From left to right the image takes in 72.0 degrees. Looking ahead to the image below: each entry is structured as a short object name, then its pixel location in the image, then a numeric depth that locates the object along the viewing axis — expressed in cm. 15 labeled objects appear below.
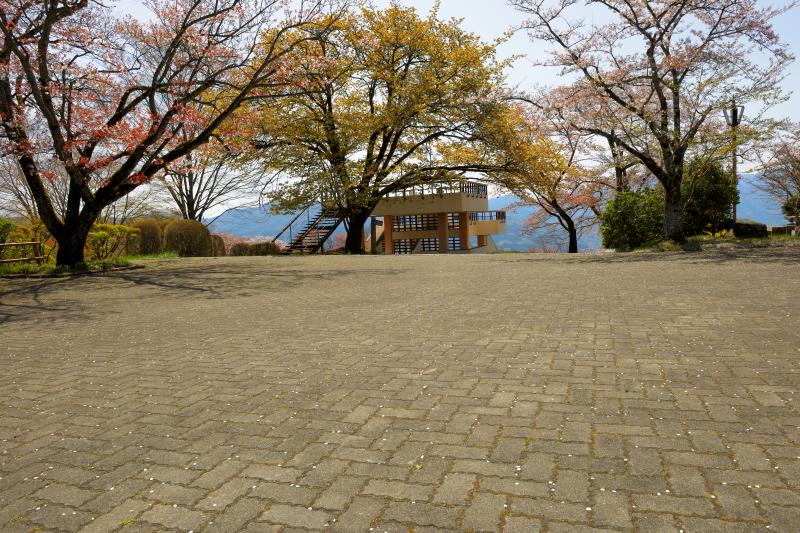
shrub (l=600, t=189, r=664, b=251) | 2175
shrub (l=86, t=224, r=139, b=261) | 1928
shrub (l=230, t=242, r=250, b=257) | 2952
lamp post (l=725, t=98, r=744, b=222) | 2234
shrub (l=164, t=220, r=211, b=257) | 2391
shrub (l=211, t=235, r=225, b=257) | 2867
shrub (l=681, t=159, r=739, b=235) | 2158
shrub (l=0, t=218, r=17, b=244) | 1642
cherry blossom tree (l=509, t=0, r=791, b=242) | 1812
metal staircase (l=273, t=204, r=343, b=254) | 2997
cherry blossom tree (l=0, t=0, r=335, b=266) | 1441
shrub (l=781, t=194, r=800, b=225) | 3153
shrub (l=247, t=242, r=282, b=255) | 2934
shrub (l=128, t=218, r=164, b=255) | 2311
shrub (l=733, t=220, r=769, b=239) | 2258
